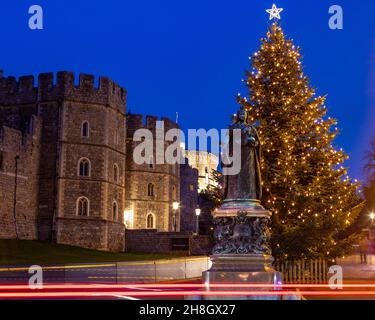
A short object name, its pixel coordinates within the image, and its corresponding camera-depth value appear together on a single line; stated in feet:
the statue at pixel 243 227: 43.09
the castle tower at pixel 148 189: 177.27
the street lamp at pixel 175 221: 187.01
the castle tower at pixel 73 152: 147.54
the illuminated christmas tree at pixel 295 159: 72.18
